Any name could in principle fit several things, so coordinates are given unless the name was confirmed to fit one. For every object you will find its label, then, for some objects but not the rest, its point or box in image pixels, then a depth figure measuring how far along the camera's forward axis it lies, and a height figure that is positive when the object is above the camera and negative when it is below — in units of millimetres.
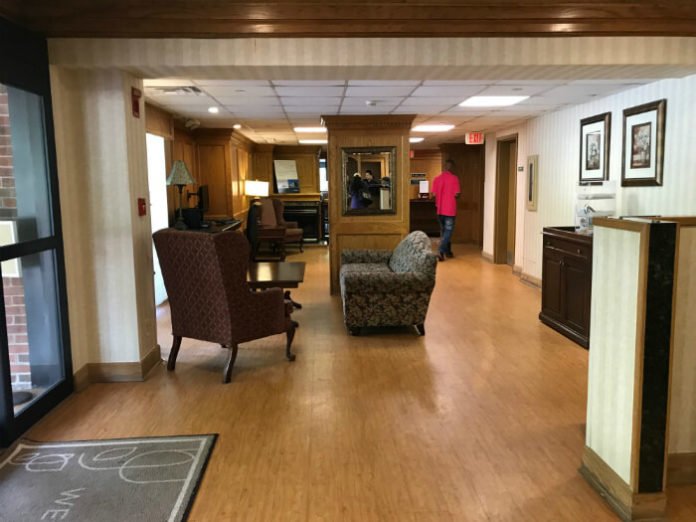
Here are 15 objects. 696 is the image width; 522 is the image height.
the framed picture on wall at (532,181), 7407 +100
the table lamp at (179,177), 6066 +206
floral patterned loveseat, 4832 -876
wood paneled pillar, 6730 +79
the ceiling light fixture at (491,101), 5633 +920
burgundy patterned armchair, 3783 -697
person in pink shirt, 9594 -181
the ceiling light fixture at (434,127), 8038 +942
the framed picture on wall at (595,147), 5602 +421
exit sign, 9359 +878
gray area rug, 2404 -1328
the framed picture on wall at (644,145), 4617 +361
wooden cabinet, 4660 -842
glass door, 3072 -426
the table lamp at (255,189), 10438 +103
